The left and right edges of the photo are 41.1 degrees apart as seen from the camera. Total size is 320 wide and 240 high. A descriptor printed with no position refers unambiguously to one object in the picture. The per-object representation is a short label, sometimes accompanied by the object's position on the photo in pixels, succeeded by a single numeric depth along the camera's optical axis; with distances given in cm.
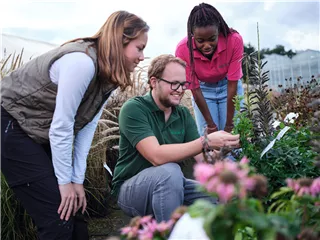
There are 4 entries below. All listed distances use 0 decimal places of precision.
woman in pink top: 336
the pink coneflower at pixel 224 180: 63
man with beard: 227
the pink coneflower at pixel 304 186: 77
